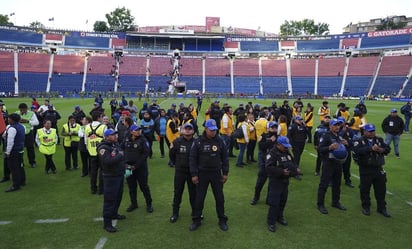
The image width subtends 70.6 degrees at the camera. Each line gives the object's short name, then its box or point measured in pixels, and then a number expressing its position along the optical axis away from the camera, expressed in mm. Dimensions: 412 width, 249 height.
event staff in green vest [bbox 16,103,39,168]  9633
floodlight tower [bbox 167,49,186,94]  58762
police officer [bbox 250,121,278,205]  6878
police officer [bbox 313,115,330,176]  8361
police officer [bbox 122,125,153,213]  6395
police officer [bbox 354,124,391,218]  6273
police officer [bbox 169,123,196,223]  5934
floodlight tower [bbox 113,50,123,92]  57234
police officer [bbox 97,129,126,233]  5485
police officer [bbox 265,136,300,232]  5621
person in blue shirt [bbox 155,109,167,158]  11195
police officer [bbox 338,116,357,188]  7880
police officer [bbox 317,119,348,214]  6453
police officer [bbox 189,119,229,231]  5621
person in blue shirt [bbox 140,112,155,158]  10430
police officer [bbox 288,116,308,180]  8789
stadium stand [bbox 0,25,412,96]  54469
